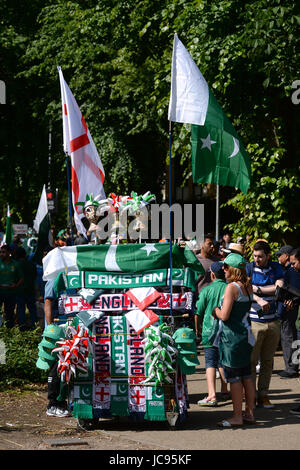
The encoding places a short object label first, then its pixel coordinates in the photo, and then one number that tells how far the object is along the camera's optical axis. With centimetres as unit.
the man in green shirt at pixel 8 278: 1553
